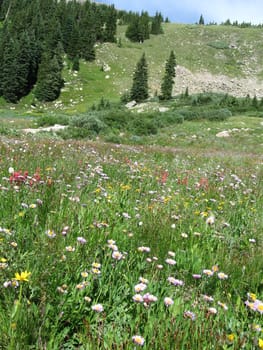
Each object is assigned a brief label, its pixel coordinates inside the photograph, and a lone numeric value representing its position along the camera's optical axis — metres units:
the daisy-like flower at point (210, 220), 3.67
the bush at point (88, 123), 21.59
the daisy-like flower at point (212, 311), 1.86
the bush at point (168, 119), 28.14
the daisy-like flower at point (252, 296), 2.18
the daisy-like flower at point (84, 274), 2.17
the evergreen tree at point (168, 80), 62.51
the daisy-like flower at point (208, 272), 2.44
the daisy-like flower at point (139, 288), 1.95
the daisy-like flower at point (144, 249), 2.61
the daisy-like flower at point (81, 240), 2.48
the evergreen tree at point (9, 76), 69.12
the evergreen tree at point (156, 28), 111.06
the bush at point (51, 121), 26.06
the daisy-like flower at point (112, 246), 2.52
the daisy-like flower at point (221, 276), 2.48
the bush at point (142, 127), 23.86
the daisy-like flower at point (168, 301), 1.94
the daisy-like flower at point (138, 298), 1.84
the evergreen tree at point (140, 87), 62.59
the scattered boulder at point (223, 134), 24.77
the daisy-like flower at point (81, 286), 2.02
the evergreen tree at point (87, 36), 87.88
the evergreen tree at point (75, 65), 80.94
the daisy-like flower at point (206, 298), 2.05
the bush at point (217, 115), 32.47
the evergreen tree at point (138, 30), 103.94
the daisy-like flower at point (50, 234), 2.49
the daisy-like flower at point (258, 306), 1.99
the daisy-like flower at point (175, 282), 2.13
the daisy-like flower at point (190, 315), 1.82
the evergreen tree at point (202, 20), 185.88
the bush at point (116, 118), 24.91
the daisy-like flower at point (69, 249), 2.39
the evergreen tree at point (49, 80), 69.25
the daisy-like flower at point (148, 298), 1.84
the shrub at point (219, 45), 99.19
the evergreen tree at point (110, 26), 98.88
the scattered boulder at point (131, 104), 52.94
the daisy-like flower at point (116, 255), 2.42
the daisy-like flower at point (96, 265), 2.27
